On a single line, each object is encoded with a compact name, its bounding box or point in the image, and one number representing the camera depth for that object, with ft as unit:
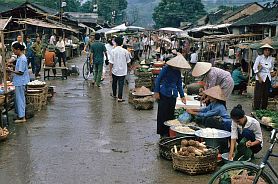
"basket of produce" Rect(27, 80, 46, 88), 37.47
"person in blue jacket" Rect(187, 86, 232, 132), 25.55
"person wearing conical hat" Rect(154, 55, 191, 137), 27.62
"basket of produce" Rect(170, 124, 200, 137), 25.24
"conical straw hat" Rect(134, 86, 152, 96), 40.78
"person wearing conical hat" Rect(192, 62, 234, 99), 28.78
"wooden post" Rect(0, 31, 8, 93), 31.03
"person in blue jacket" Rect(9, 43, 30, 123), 31.96
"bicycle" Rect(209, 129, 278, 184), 16.03
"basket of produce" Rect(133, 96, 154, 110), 40.19
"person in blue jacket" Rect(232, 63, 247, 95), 51.16
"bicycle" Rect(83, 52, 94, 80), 62.04
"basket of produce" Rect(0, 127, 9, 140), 27.86
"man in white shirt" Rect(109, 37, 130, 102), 42.91
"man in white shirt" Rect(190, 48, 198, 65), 78.02
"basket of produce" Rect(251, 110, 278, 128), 32.35
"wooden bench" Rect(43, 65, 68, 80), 60.69
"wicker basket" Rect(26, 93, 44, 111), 37.50
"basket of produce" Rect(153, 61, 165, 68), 59.03
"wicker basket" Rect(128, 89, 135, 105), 42.23
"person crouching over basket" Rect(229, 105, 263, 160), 22.21
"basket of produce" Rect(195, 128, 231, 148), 23.80
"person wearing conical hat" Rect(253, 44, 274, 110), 37.37
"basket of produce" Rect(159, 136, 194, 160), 24.55
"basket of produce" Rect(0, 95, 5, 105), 30.60
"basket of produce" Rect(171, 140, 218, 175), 21.95
